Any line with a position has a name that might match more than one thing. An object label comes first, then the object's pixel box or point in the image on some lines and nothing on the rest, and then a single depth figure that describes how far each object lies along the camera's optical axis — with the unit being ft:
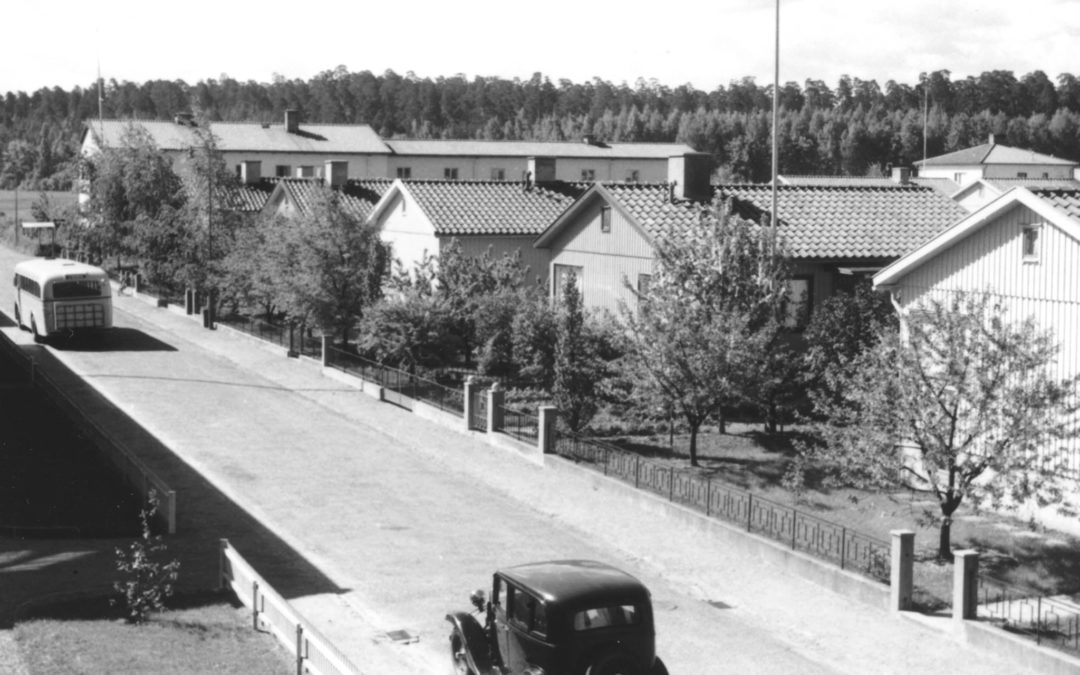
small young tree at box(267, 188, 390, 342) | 123.13
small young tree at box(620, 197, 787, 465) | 81.71
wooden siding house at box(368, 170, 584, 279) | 143.95
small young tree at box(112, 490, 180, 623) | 55.57
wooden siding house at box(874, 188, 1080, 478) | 71.15
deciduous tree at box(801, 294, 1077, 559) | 61.67
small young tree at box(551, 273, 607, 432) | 92.12
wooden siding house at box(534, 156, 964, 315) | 110.93
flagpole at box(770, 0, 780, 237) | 105.77
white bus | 136.87
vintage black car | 44.11
